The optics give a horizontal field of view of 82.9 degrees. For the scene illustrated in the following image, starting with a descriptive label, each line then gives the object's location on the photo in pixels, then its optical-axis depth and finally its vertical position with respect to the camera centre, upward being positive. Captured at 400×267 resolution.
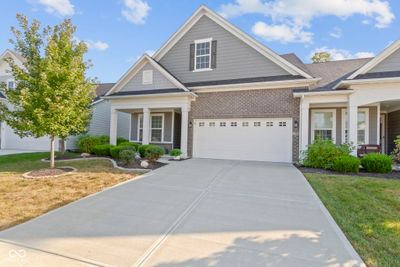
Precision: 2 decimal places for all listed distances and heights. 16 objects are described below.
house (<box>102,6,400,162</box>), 10.96 +2.31
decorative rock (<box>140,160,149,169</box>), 9.61 -1.16
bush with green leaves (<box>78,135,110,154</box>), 14.48 -0.41
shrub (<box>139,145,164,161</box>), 10.42 -0.73
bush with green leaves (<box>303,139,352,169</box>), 9.65 -0.50
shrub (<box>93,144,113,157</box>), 13.34 -0.80
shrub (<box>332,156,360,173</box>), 8.87 -0.88
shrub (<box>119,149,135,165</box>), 9.81 -0.84
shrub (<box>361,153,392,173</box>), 9.05 -0.84
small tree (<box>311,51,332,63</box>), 29.75 +11.20
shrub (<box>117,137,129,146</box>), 16.07 -0.26
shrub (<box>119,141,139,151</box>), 13.27 -0.44
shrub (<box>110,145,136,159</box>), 12.20 -0.79
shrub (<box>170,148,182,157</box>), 12.34 -0.83
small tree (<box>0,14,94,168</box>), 8.18 +1.95
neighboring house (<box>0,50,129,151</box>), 17.02 +0.29
